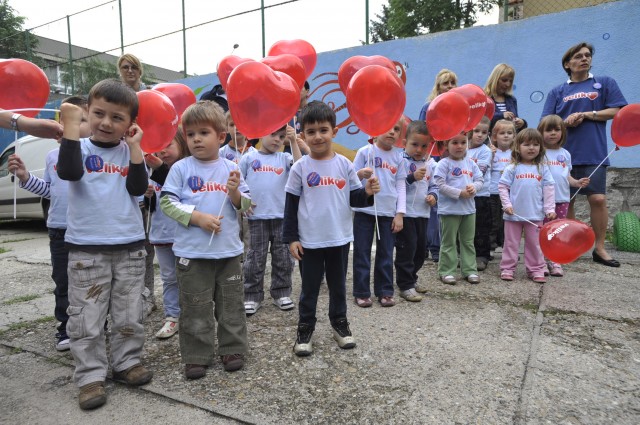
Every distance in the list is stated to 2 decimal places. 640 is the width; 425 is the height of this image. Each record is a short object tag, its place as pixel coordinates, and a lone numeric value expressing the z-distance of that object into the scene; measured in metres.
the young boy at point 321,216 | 2.54
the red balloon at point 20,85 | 2.48
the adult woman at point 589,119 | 4.31
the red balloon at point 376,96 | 2.68
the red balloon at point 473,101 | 3.72
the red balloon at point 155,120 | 2.38
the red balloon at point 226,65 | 3.55
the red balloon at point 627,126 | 3.93
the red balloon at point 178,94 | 3.22
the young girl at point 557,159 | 4.15
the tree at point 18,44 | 12.94
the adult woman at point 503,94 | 4.68
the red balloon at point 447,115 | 3.34
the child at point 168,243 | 2.88
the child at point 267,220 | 3.31
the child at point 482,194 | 4.47
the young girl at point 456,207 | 3.93
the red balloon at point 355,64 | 3.49
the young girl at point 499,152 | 4.59
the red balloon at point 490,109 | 4.40
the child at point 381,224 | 3.34
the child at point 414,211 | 3.56
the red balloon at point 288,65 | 3.23
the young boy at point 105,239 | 2.12
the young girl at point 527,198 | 3.97
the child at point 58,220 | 2.64
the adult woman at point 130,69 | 4.01
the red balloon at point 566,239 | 3.14
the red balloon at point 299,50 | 3.92
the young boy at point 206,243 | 2.29
